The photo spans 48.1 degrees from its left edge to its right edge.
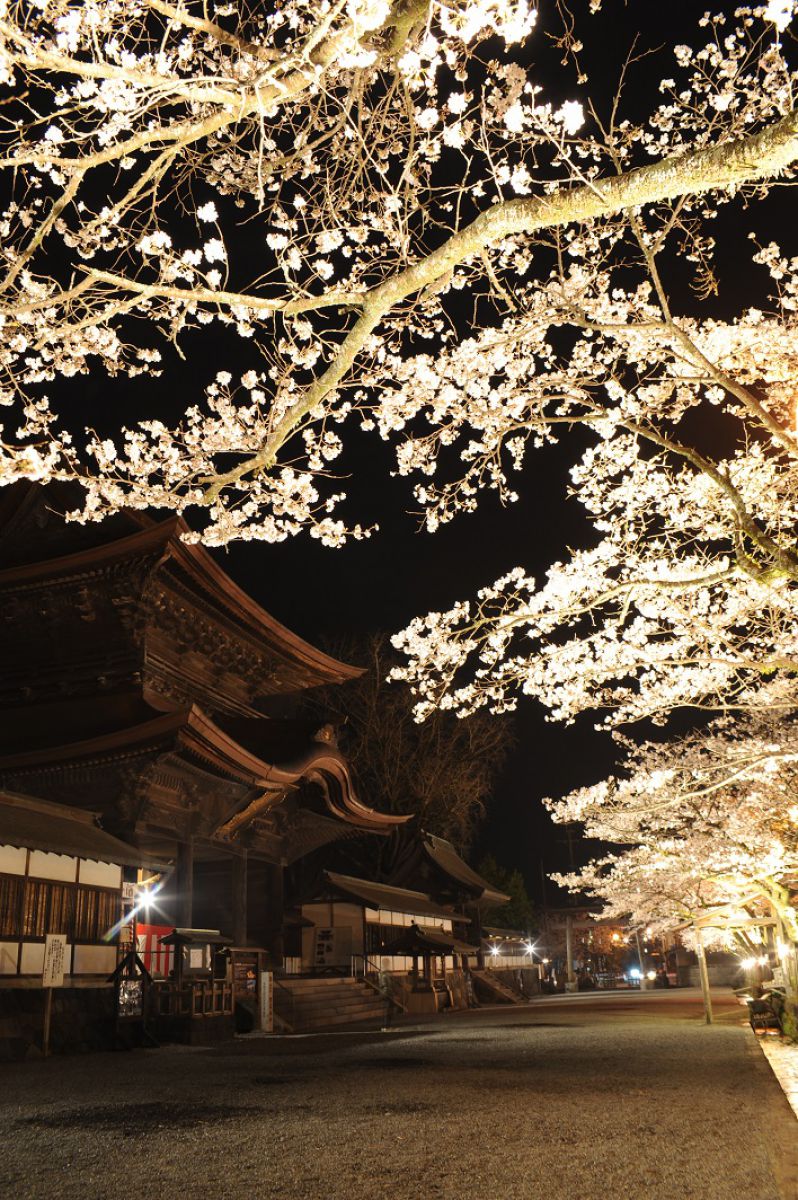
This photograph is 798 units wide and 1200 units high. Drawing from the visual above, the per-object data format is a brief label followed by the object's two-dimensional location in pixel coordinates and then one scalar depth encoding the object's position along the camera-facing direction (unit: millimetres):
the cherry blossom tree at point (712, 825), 13688
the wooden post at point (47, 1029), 11828
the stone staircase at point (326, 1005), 17703
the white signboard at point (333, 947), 25438
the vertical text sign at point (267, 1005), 16183
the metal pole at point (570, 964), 47941
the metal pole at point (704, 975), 18344
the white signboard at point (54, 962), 11492
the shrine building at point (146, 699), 14203
